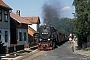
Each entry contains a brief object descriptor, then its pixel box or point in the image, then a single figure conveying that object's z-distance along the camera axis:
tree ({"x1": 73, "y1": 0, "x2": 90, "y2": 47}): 29.38
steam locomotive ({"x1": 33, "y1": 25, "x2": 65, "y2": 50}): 34.00
